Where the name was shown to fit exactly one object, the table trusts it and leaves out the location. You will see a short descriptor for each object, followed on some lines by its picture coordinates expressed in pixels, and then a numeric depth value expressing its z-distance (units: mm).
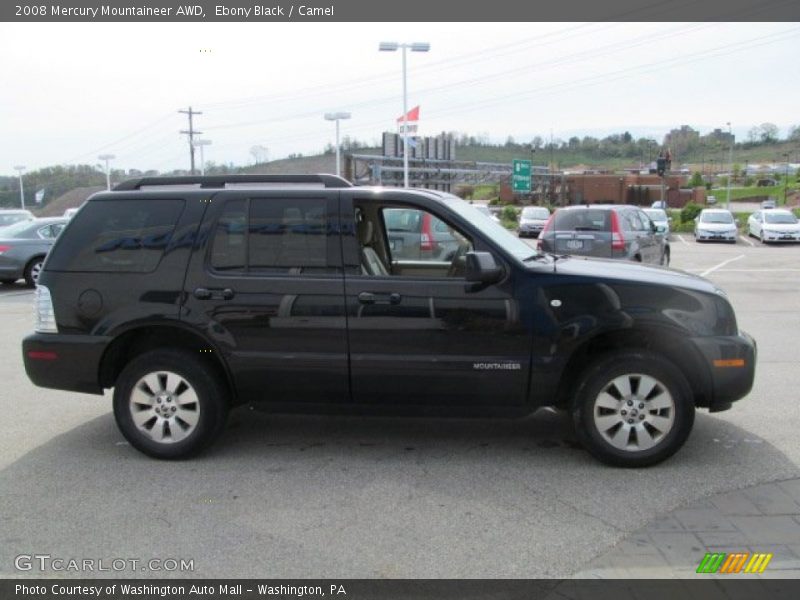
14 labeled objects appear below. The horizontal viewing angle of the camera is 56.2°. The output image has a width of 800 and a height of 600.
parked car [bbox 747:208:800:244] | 29266
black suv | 4910
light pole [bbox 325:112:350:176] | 34312
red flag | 30516
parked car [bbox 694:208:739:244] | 31234
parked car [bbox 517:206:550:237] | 34031
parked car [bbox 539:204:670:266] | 13609
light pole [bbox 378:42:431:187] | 28297
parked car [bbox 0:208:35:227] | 23939
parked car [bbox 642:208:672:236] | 31519
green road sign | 44375
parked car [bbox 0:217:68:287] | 15836
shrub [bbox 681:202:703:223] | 43369
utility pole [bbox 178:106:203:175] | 62938
